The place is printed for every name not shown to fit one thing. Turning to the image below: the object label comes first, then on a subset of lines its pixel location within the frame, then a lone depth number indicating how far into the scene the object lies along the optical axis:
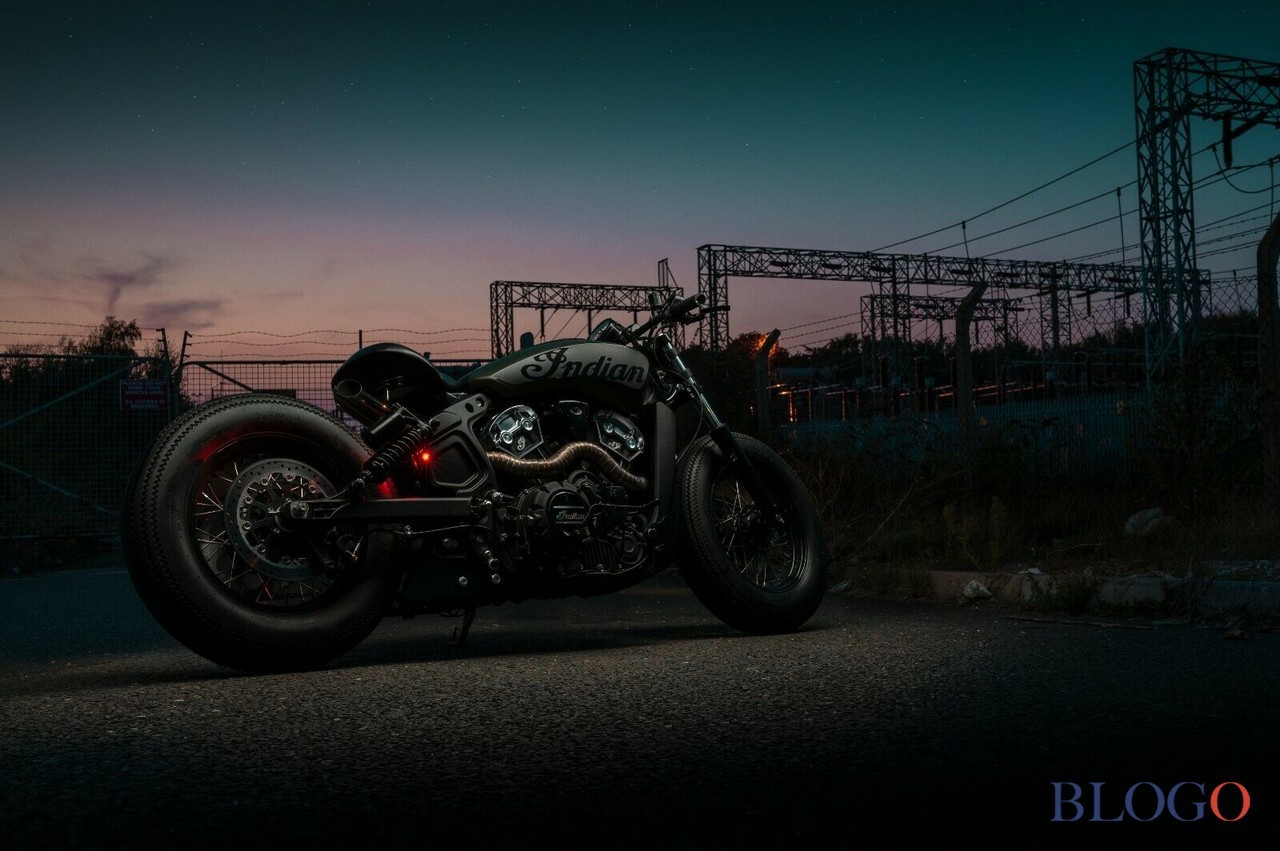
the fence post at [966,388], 10.02
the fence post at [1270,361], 8.00
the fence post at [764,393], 11.52
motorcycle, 4.20
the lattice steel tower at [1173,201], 22.17
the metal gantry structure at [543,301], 47.88
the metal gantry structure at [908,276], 42.25
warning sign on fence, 15.02
